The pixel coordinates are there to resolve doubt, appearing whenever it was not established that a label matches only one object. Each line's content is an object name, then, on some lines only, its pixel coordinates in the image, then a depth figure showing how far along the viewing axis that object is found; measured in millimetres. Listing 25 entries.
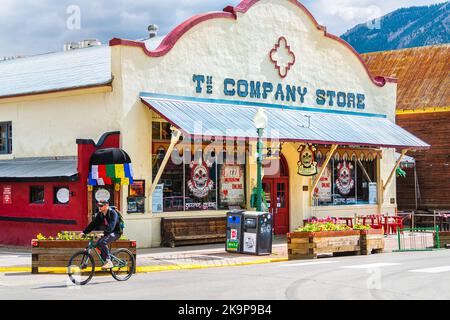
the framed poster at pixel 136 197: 23844
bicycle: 15766
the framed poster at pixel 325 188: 30875
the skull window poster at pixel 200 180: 25719
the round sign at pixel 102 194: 23328
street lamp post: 22203
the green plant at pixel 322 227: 21922
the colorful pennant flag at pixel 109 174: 22703
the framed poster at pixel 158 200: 24484
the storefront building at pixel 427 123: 38875
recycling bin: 22109
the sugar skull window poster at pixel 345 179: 31547
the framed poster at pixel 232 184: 26750
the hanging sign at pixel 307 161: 28867
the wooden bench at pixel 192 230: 24453
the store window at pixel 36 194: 24531
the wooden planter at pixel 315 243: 21562
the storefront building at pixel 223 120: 24031
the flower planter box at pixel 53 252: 17656
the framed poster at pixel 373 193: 32906
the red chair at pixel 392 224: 30659
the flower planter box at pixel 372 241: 22969
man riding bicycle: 16156
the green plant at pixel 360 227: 23300
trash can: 21766
